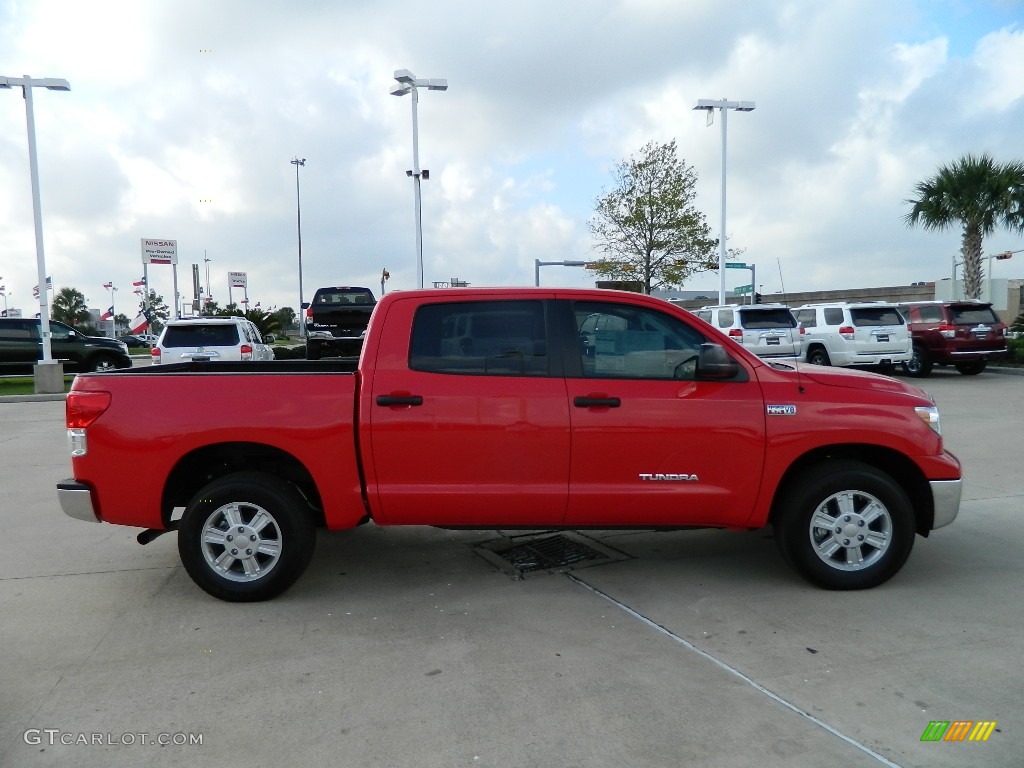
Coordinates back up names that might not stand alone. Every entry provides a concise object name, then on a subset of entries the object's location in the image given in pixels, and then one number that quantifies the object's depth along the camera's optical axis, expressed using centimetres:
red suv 1845
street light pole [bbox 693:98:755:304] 2514
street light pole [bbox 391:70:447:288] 2217
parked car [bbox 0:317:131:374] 2122
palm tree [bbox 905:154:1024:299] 2500
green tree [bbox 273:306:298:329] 9612
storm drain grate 532
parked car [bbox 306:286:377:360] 1839
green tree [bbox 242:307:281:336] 3234
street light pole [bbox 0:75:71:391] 1852
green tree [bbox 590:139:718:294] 3111
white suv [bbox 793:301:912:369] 1831
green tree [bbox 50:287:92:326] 7124
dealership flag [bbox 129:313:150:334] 2515
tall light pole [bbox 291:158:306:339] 4950
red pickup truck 459
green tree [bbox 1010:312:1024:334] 2243
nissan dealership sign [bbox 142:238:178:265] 3916
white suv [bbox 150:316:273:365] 1582
